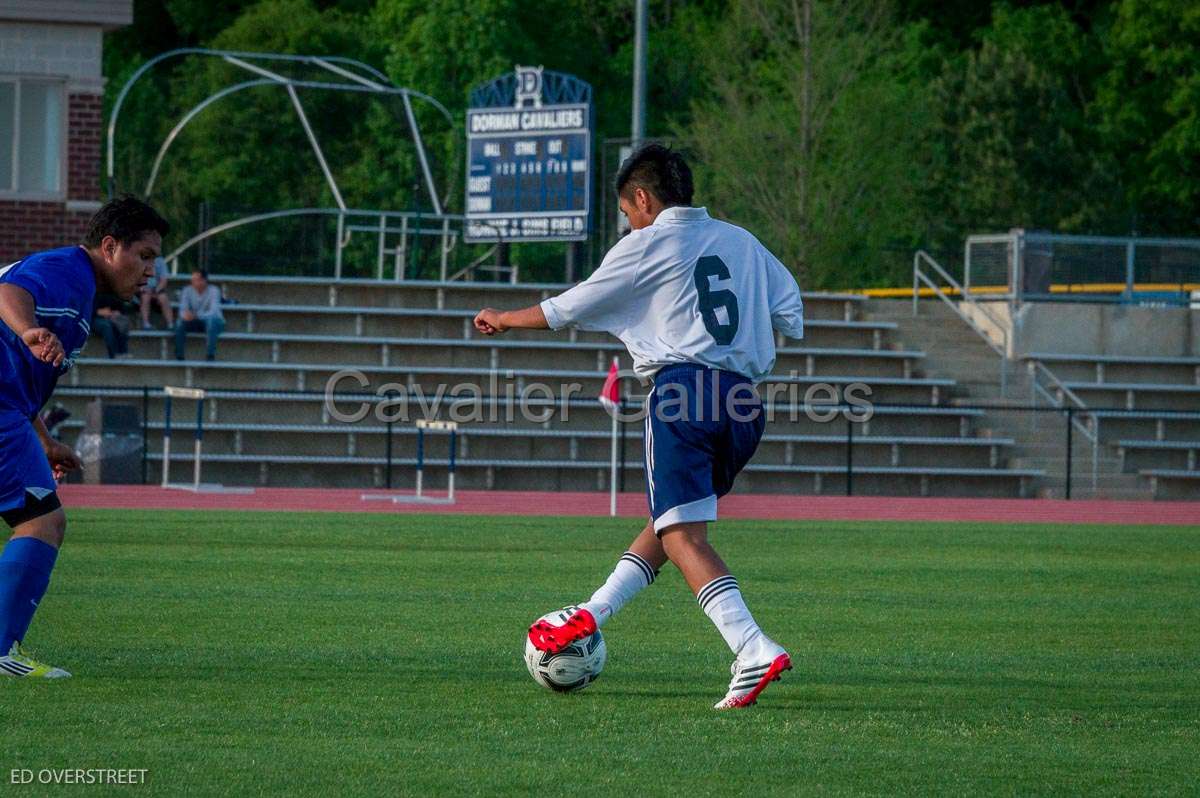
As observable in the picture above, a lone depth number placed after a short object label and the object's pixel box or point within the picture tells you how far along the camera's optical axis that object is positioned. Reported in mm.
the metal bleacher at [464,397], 25562
